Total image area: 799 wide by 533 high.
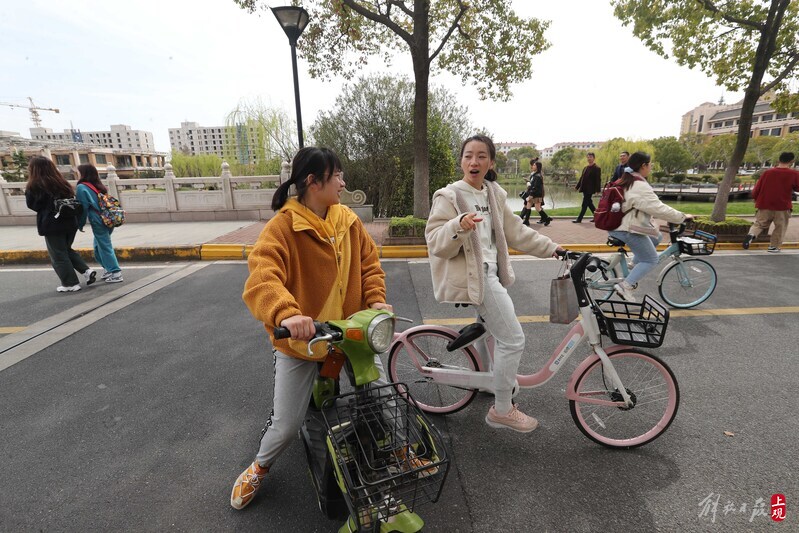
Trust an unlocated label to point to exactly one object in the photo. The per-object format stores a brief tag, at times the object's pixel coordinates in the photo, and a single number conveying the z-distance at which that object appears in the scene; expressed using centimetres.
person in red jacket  695
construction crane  12114
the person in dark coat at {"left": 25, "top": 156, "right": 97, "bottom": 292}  529
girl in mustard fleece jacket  179
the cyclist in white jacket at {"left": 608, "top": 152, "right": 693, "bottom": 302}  427
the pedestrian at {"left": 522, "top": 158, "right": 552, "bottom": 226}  989
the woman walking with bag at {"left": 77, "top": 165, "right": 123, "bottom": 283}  571
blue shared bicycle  469
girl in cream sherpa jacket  235
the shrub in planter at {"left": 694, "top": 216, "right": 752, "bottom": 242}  810
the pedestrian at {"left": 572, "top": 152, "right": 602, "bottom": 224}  1062
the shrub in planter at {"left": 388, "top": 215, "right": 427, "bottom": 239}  805
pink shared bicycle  236
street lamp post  700
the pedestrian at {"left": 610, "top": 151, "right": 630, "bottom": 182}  828
